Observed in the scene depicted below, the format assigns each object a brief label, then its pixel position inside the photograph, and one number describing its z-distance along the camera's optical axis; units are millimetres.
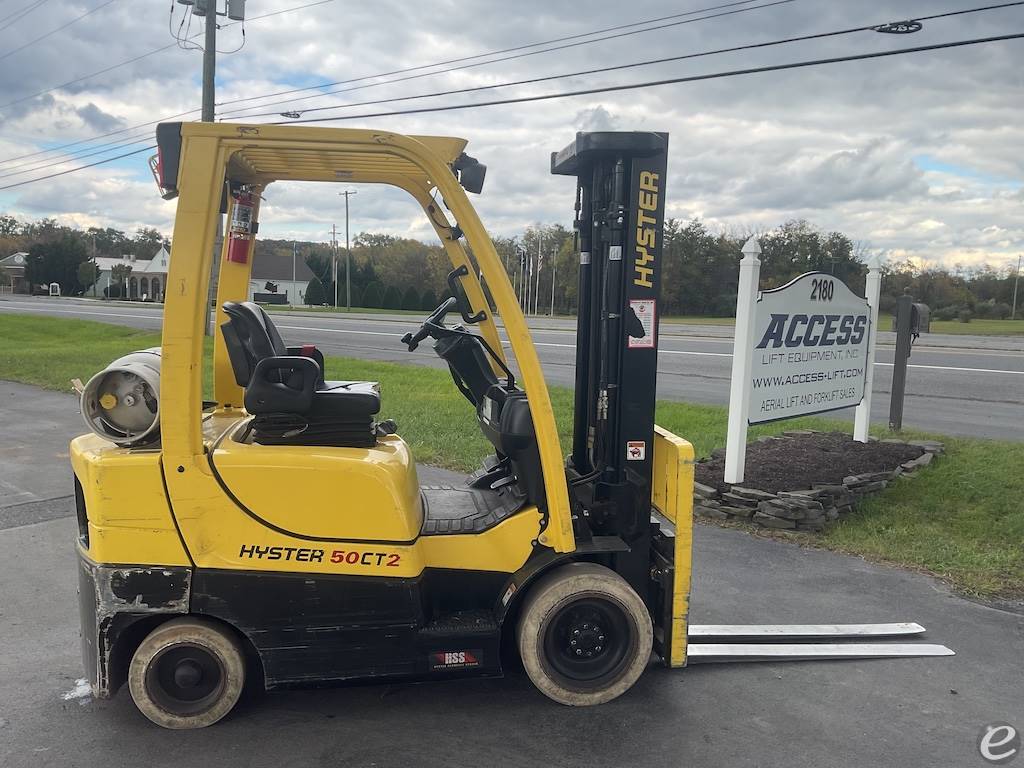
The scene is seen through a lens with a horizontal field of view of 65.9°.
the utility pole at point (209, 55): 19953
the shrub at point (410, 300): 57344
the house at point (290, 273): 65188
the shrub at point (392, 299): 57812
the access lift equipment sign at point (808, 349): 6957
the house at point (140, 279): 80500
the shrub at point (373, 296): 58219
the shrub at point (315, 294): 57312
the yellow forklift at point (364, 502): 3254
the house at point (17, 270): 87250
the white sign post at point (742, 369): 6699
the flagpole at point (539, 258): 66950
